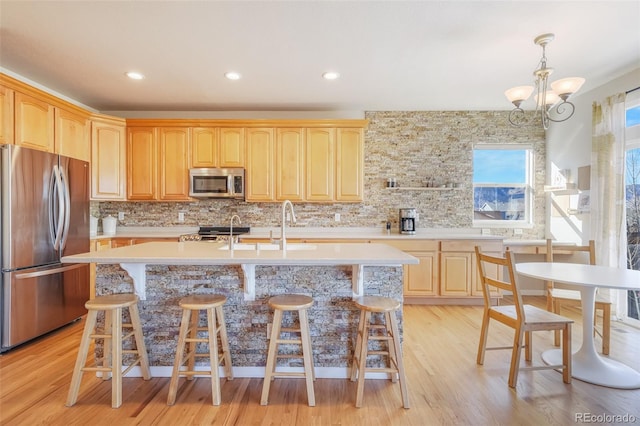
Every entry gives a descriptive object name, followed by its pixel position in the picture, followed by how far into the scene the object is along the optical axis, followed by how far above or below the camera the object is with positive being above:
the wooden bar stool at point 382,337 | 1.85 -0.76
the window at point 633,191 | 3.18 +0.23
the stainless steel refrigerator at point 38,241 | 2.56 -0.27
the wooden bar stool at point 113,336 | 1.85 -0.76
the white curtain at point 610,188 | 3.20 +0.27
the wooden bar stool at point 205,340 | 1.87 -0.76
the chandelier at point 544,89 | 2.20 +0.91
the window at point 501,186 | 4.52 +0.39
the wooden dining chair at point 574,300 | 2.50 -0.70
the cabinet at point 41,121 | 2.68 +0.87
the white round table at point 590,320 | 2.04 -0.77
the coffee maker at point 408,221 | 4.25 -0.11
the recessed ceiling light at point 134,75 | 3.22 +1.41
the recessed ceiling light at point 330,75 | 3.21 +1.42
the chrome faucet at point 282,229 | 2.21 -0.13
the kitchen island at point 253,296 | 2.17 -0.58
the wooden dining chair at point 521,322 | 2.06 -0.74
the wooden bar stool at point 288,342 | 1.85 -0.79
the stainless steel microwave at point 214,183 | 4.12 +0.37
